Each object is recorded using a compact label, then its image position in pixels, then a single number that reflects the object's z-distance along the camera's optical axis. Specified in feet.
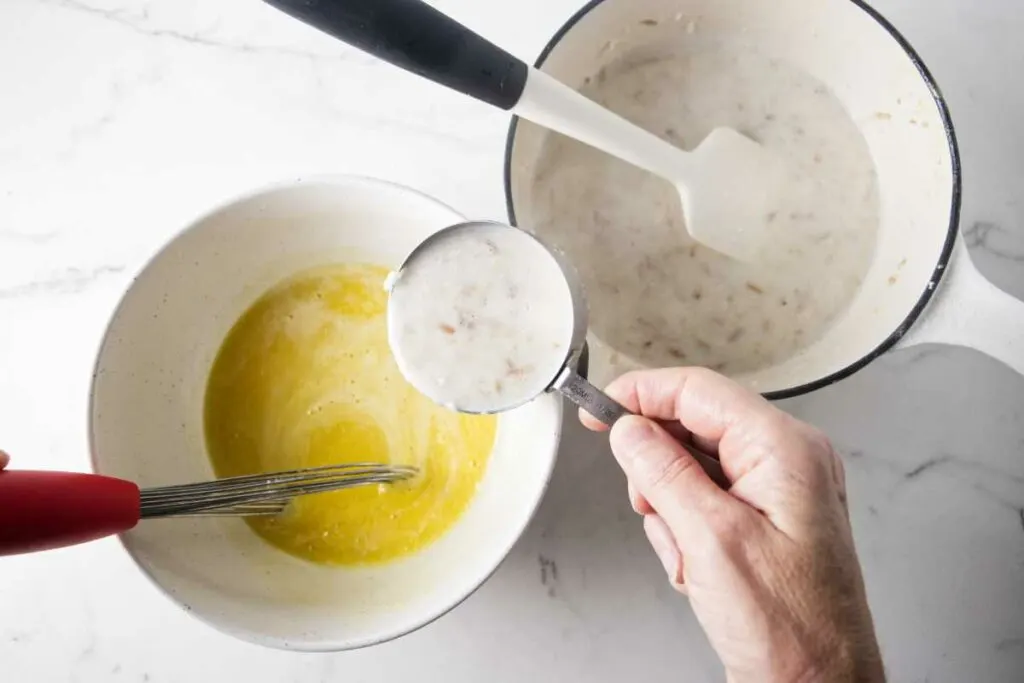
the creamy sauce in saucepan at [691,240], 3.11
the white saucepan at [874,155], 2.55
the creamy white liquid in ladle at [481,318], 2.50
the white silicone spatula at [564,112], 2.11
